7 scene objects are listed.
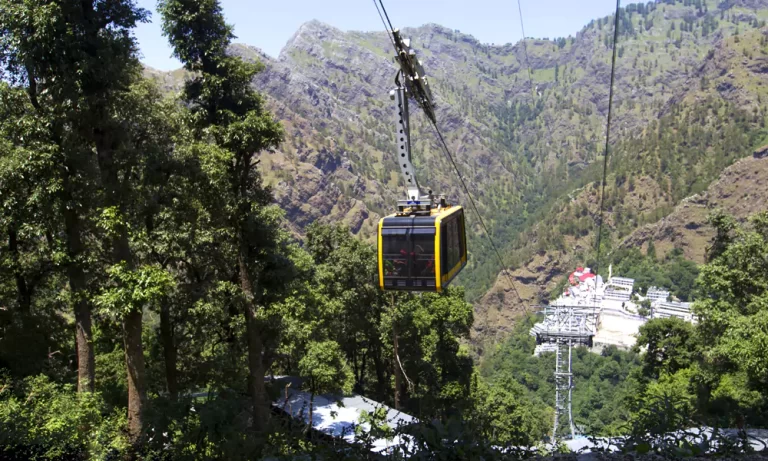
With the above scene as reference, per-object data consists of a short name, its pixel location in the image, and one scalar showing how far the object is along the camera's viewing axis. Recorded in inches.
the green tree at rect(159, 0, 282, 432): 488.4
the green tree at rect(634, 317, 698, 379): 1186.0
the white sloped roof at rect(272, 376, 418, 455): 721.5
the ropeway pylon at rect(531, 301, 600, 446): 2294.4
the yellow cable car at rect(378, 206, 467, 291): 411.2
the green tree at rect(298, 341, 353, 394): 772.6
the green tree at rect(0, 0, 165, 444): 371.2
